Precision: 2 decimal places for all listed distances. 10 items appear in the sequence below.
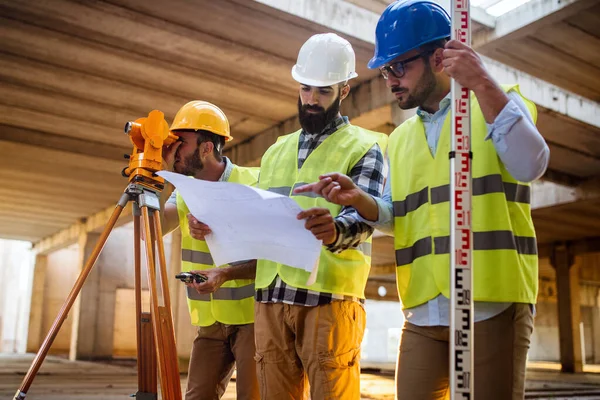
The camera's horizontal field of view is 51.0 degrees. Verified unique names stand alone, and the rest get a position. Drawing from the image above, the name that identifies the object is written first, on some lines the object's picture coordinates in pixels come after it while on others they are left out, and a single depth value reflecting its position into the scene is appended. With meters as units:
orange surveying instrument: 2.33
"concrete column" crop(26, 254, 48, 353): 21.94
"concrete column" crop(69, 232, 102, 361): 17.58
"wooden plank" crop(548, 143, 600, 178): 11.16
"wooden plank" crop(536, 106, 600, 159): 8.91
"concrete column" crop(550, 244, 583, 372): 17.75
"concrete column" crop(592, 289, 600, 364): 26.80
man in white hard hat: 2.19
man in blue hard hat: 1.69
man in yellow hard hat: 2.90
